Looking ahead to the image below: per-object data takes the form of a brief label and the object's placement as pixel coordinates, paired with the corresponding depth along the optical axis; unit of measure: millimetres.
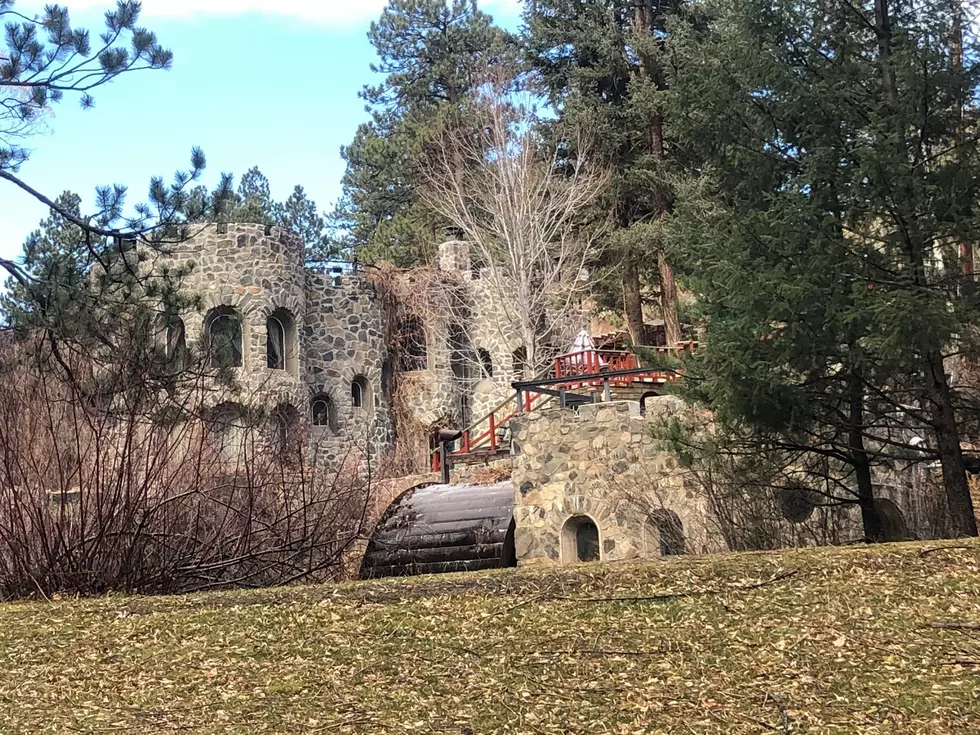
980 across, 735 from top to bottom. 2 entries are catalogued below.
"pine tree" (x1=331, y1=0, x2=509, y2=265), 34531
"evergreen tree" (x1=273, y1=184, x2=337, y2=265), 42938
